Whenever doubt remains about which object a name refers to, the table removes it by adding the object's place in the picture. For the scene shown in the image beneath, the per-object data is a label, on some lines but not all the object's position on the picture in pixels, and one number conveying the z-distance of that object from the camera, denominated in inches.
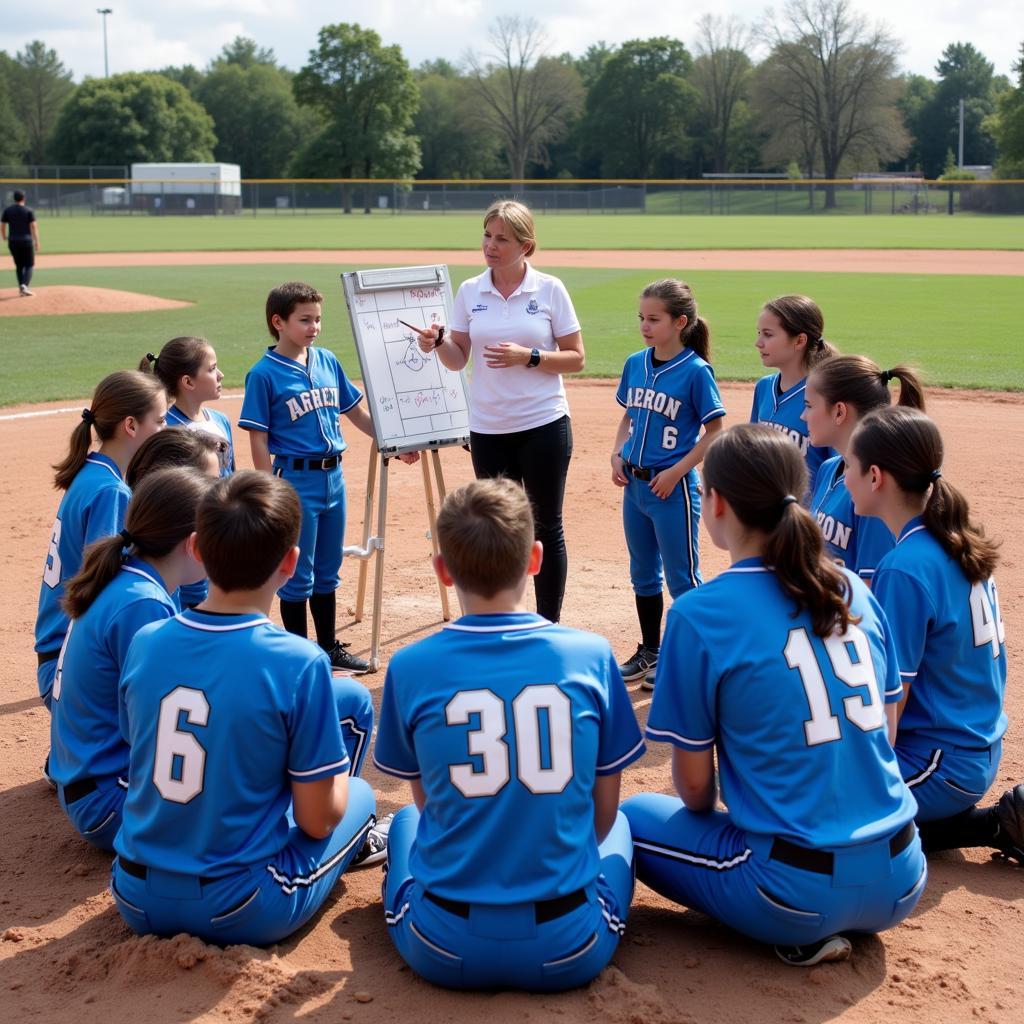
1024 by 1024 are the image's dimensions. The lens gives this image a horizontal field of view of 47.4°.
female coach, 222.7
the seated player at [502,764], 115.1
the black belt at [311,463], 226.1
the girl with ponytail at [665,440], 218.5
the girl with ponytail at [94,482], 171.8
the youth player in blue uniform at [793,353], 209.9
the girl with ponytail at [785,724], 119.5
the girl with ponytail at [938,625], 141.9
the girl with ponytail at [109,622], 141.6
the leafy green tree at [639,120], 3555.6
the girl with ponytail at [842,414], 175.5
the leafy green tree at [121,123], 3065.9
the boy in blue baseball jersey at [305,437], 221.3
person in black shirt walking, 870.4
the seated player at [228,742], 121.9
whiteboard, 246.4
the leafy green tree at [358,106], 3127.5
